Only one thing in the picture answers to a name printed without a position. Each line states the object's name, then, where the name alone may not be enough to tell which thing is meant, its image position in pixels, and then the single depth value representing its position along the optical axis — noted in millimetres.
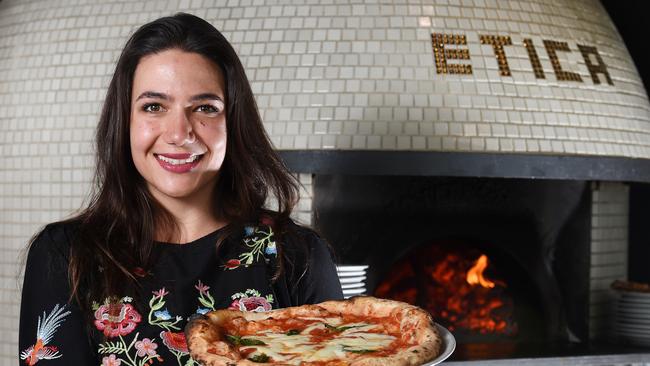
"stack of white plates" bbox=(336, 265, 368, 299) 3473
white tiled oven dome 3568
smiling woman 1718
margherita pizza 1348
